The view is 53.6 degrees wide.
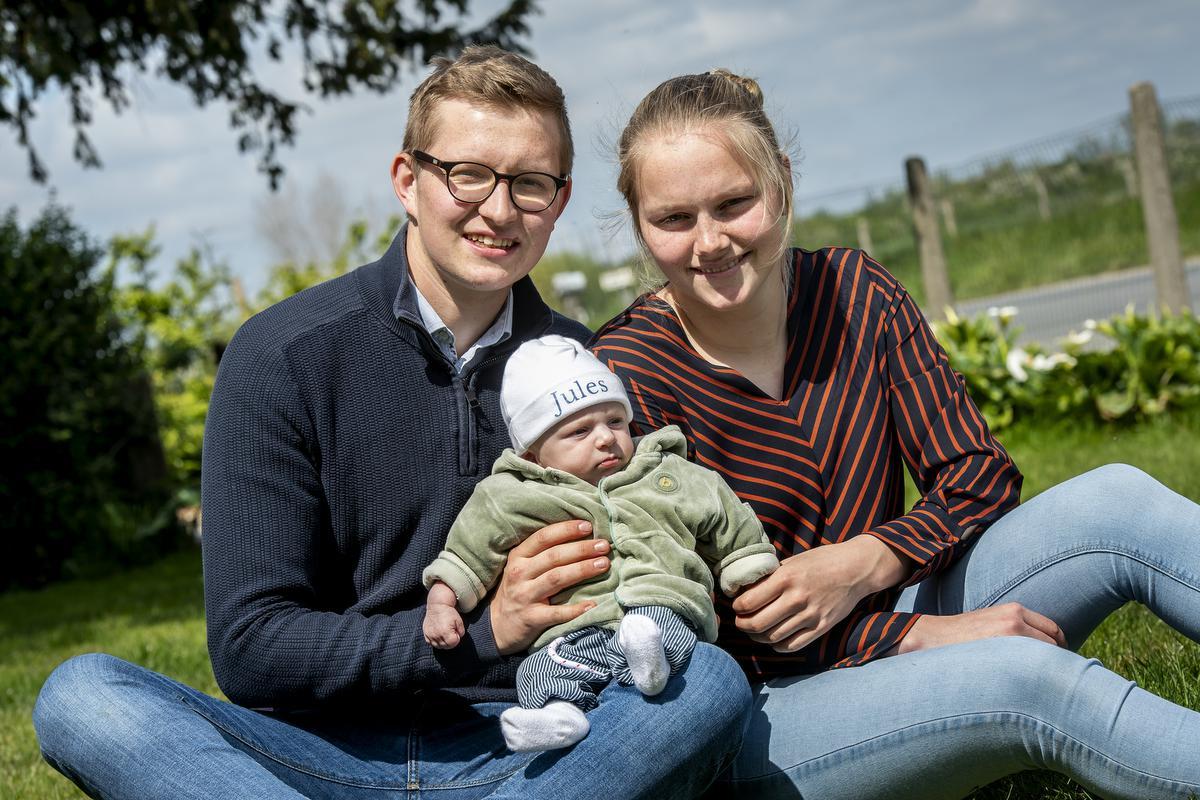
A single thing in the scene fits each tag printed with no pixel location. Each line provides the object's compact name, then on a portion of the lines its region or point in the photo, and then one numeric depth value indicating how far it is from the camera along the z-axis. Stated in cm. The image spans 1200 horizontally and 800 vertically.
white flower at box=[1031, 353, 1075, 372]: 677
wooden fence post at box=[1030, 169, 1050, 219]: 1071
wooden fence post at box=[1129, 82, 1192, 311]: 727
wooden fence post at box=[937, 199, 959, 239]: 1108
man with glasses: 211
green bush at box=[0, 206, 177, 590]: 919
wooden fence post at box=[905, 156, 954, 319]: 827
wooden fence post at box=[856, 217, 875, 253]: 1136
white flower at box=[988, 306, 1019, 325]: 721
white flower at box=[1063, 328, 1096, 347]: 674
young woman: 213
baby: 215
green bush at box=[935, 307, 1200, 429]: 643
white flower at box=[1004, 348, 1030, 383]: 682
